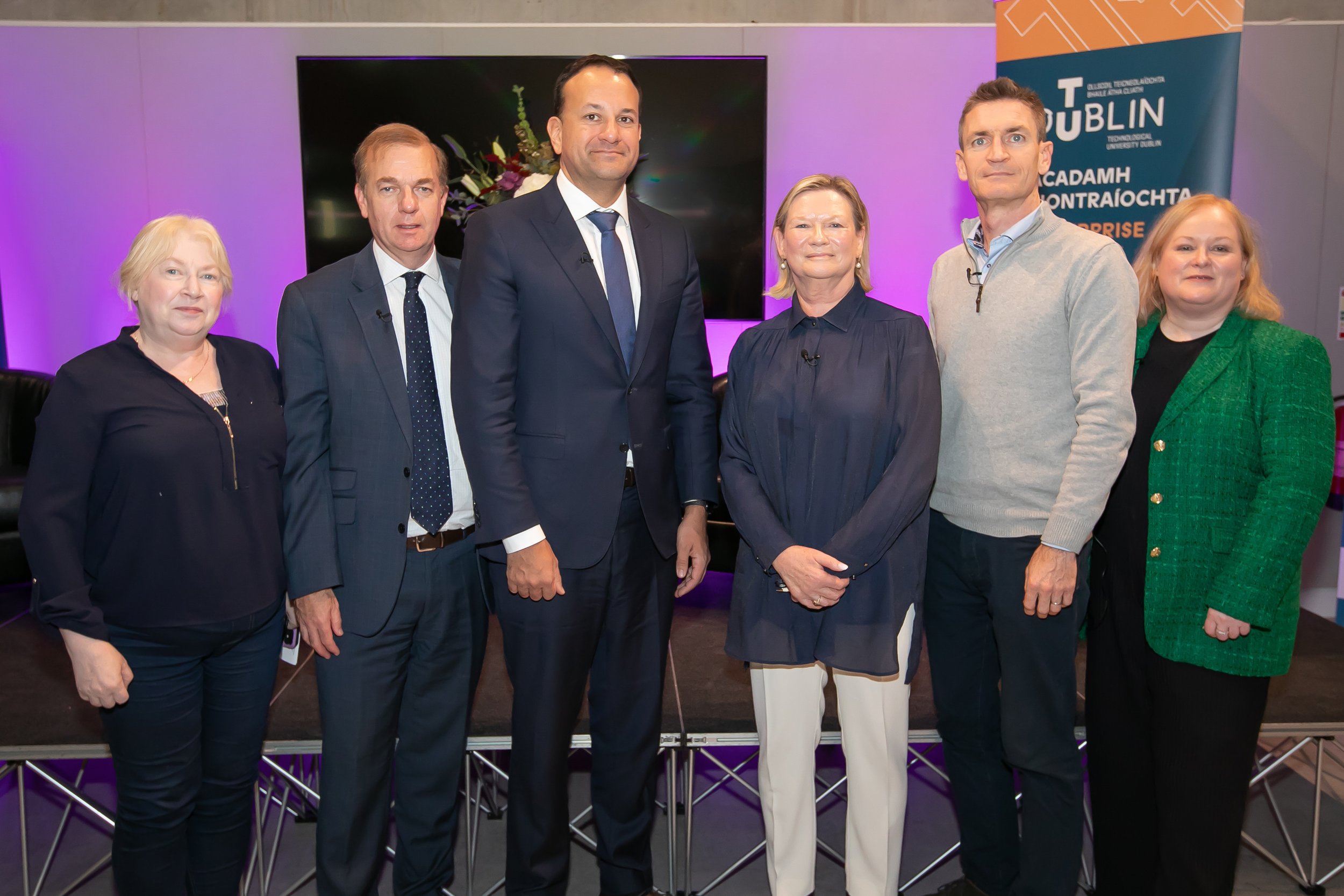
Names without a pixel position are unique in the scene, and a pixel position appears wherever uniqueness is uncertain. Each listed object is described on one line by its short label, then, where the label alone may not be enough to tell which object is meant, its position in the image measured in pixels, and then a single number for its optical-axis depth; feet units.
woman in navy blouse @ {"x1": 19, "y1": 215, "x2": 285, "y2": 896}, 6.20
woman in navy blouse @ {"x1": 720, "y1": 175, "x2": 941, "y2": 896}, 6.89
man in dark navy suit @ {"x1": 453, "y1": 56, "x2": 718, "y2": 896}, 6.90
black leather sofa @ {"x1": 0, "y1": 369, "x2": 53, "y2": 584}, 16.10
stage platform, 8.70
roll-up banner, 11.51
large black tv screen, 17.69
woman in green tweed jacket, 6.69
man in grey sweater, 6.91
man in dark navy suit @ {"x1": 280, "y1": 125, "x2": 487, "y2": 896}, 7.06
